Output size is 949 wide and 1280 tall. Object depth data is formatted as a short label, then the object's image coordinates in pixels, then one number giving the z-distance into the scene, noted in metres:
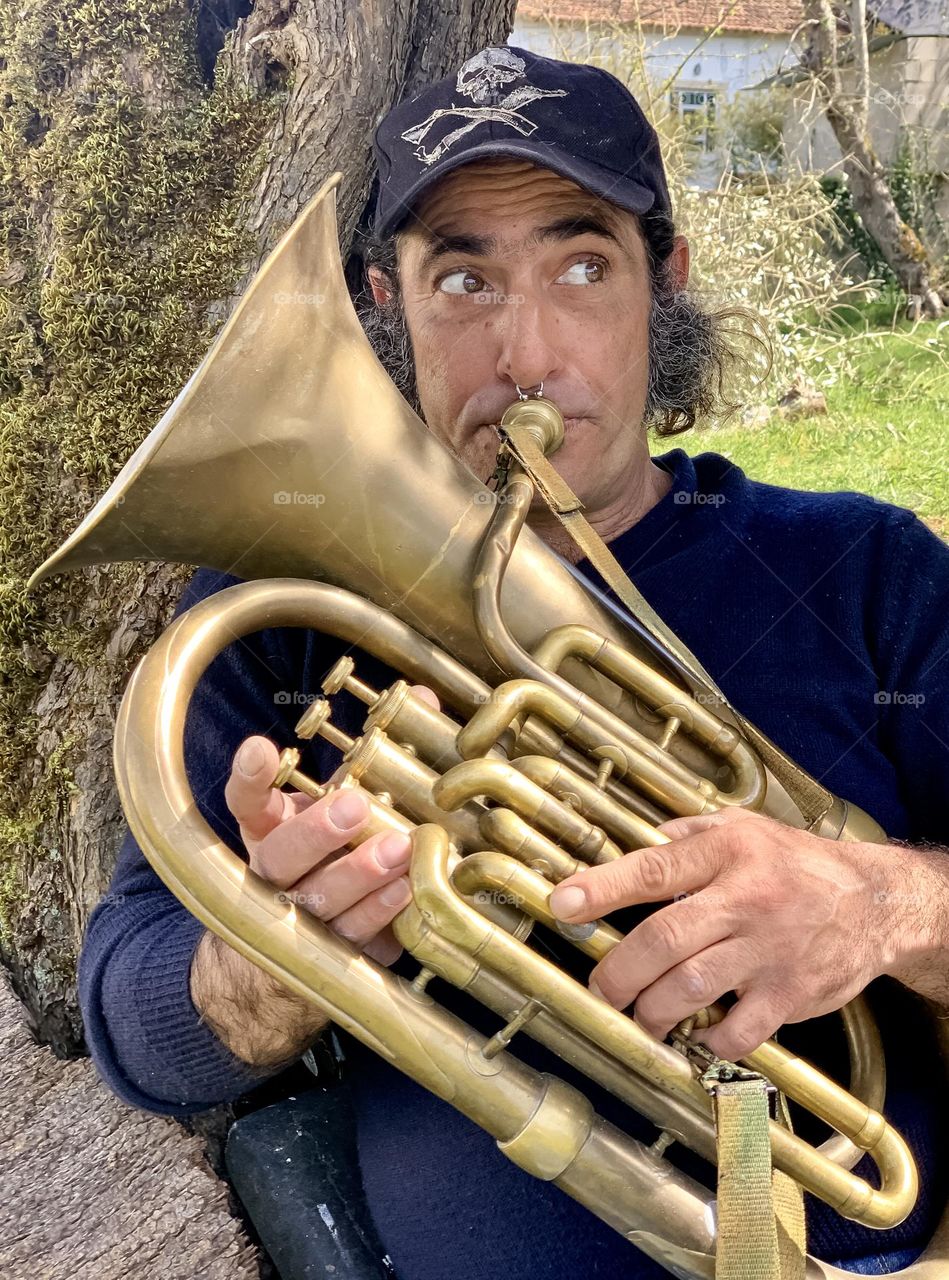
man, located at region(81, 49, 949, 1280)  0.52
